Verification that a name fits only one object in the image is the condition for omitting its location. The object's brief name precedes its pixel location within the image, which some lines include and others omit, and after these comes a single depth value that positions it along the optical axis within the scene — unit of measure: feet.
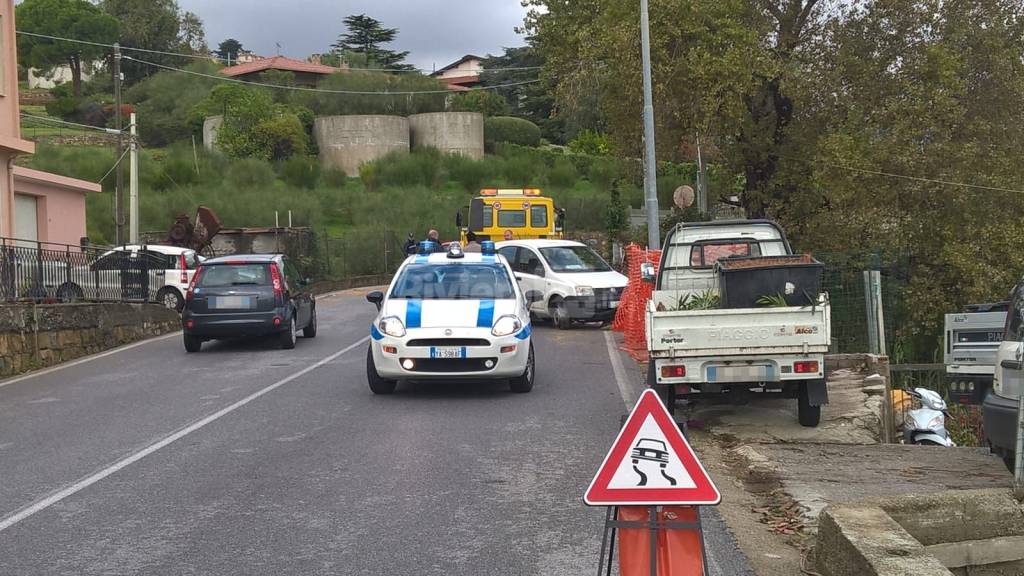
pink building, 73.67
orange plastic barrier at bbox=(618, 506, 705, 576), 16.28
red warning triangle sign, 15.87
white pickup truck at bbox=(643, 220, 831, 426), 33.35
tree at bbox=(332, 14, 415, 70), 333.21
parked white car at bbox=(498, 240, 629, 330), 67.72
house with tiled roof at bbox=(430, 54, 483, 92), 413.26
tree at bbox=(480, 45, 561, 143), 277.64
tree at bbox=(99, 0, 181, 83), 314.55
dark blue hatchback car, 57.00
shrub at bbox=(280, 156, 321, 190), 207.92
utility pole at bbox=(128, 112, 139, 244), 109.91
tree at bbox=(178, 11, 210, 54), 337.31
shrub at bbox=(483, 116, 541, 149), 247.09
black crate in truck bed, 35.81
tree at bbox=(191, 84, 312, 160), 218.59
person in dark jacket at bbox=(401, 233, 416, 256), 83.82
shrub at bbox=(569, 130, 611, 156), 240.94
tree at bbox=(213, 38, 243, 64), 451.12
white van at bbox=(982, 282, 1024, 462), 23.65
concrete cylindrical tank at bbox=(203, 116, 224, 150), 224.31
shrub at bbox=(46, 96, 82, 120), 268.21
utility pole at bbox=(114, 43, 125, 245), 112.27
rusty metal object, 108.99
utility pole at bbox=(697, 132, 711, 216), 100.89
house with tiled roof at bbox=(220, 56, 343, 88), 303.68
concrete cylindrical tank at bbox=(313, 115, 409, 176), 228.02
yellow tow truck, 93.81
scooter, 38.88
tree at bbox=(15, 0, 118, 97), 302.25
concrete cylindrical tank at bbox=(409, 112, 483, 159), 231.50
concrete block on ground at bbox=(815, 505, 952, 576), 16.42
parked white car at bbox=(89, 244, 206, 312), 81.05
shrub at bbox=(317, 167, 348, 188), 210.59
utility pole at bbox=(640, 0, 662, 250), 73.72
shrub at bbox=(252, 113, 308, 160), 220.64
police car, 38.96
